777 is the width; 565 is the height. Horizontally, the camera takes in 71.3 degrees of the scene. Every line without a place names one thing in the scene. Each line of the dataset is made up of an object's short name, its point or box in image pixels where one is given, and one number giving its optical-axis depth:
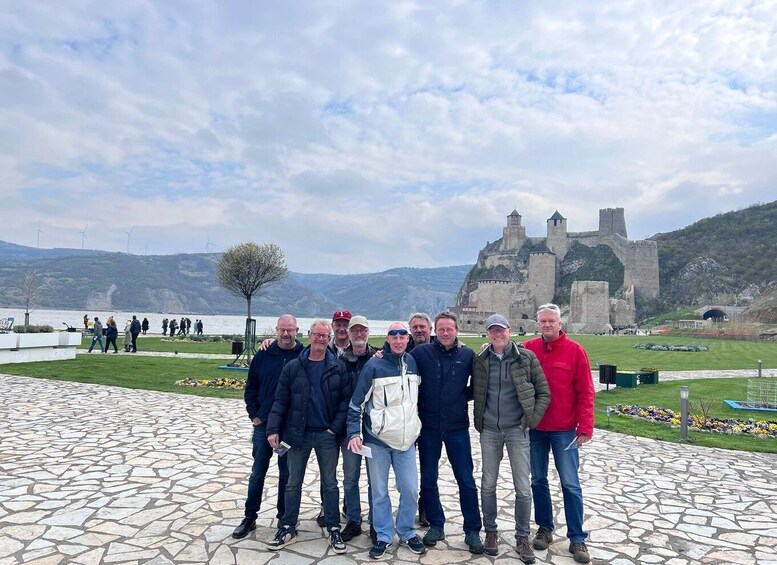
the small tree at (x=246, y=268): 32.16
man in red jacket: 4.89
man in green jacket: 4.81
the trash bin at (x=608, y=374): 15.75
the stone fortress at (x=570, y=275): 78.38
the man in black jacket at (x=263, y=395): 5.22
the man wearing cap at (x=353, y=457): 5.06
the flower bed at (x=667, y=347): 35.34
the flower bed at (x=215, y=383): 15.31
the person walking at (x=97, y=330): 25.78
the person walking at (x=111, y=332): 25.08
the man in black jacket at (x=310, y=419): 4.95
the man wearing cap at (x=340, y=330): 5.55
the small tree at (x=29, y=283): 52.04
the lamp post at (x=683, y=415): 9.93
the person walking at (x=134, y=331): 26.11
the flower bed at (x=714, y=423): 10.55
